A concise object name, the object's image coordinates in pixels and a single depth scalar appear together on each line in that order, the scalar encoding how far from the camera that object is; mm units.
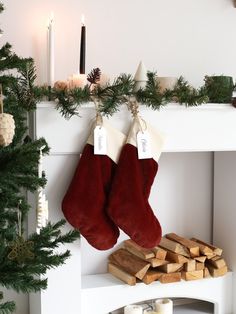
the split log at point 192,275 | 1966
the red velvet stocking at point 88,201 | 1586
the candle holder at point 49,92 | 1525
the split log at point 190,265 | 1972
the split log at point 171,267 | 1949
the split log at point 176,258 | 1959
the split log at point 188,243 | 2002
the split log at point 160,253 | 1967
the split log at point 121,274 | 1912
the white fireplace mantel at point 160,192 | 1617
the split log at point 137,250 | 1964
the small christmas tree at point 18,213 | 1061
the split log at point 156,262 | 1944
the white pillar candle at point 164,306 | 1958
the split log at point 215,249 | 2059
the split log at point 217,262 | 2025
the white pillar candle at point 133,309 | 1928
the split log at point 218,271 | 2021
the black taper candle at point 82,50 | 1764
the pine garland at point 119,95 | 1528
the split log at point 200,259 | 1995
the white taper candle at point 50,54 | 1758
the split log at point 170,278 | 1936
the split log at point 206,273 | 2014
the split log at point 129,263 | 1919
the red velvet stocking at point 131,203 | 1605
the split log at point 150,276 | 1917
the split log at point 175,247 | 1978
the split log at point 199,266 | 1997
